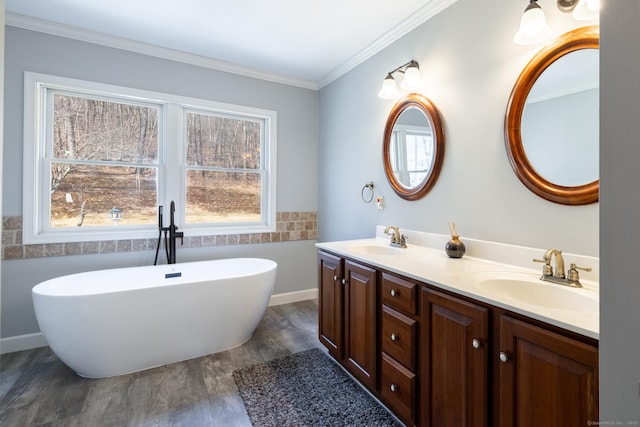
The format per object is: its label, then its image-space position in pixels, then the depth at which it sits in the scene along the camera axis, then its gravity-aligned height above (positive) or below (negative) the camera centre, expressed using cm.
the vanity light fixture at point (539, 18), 133 +92
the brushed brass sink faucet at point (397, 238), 228 -19
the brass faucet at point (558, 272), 130 -26
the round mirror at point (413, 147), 213 +53
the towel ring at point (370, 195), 278 +21
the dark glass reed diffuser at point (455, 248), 186 -21
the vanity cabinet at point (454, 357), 94 -59
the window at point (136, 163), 256 +51
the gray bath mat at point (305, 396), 169 -116
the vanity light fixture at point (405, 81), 219 +102
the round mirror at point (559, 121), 136 +47
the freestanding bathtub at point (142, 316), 192 -73
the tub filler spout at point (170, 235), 285 -20
